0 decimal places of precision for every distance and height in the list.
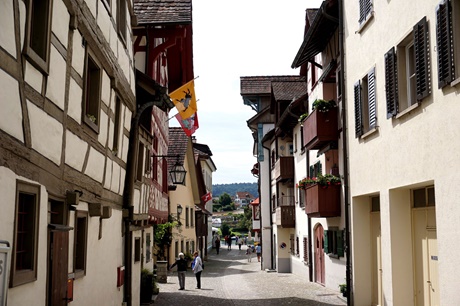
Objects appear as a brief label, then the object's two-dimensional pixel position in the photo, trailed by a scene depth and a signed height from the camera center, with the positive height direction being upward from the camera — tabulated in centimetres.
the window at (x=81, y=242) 984 -15
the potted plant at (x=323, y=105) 1952 +392
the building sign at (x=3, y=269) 526 -31
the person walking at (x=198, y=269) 2356 -138
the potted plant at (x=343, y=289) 1824 -166
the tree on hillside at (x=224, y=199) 18900 +987
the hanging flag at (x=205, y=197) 4400 +243
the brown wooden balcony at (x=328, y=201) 1941 +95
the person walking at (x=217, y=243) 6197 -109
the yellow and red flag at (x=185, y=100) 1736 +364
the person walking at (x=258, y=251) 4703 -142
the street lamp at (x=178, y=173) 1788 +166
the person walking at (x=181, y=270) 2300 -138
